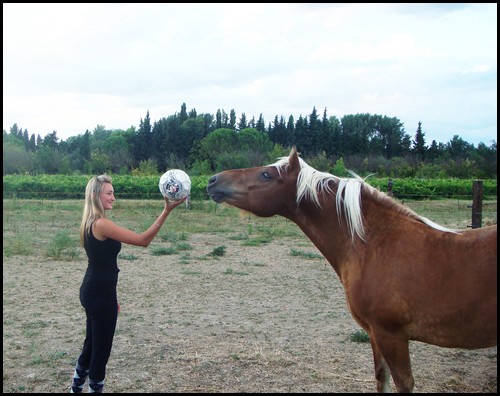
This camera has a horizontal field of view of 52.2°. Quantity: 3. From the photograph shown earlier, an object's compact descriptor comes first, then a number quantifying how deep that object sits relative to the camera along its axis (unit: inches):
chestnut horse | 124.3
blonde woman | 147.7
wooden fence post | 417.7
